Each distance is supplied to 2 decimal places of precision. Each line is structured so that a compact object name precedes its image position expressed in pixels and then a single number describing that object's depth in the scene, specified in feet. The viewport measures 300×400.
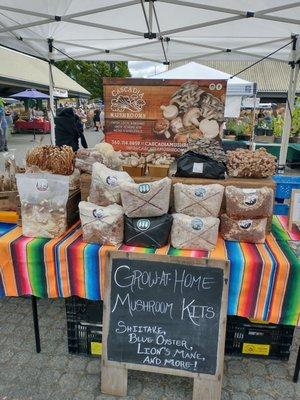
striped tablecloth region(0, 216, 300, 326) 6.18
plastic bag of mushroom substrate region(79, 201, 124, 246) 6.46
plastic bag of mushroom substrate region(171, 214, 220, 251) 6.39
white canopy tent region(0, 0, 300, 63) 12.28
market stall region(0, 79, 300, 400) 6.22
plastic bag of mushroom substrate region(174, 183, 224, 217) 6.50
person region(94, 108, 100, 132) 72.77
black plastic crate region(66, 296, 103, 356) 7.36
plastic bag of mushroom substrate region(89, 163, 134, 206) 6.66
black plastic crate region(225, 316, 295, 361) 7.34
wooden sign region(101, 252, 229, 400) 6.15
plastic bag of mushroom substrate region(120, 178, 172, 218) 6.30
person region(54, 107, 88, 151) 18.20
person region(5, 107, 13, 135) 63.78
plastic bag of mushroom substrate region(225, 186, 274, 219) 6.41
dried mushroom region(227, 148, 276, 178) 7.06
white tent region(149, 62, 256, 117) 22.27
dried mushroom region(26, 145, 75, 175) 7.25
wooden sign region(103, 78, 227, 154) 8.56
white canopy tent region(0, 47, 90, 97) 46.32
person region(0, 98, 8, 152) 39.10
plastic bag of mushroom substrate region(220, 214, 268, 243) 6.63
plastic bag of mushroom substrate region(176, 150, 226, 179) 6.93
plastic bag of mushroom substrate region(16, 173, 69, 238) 6.66
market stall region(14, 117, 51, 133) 64.49
